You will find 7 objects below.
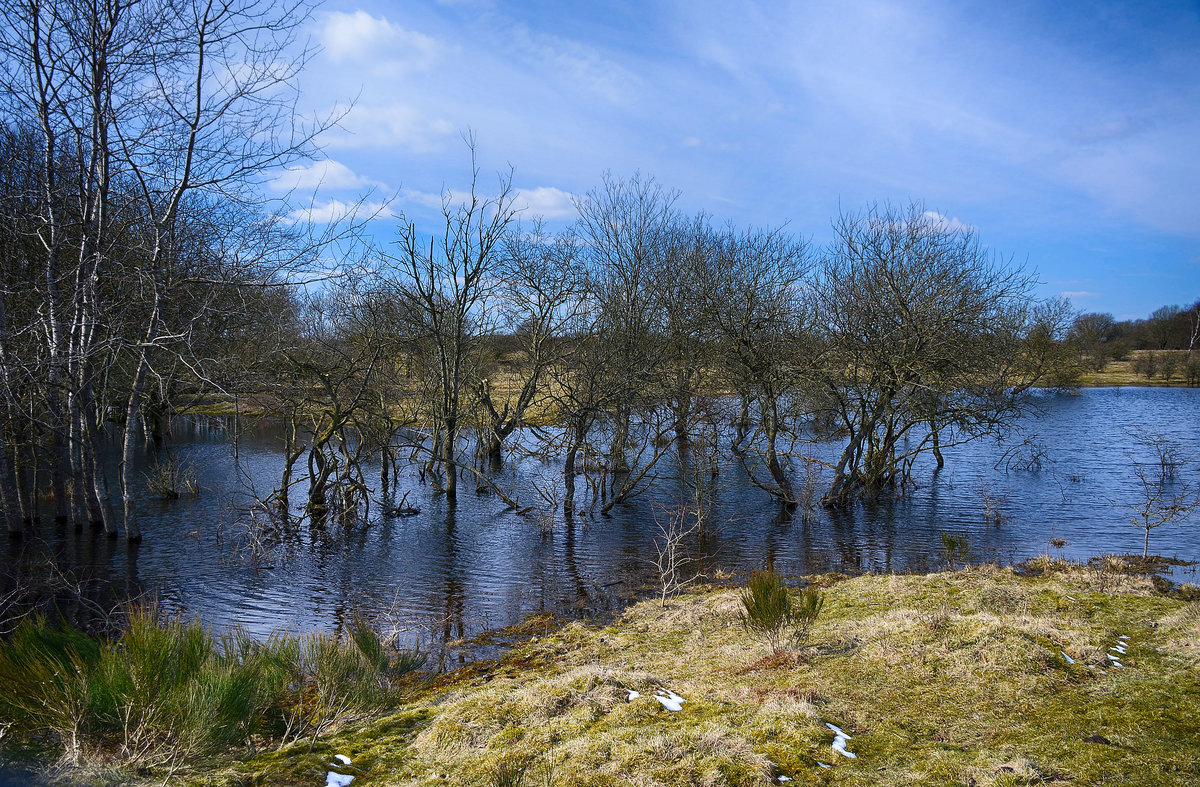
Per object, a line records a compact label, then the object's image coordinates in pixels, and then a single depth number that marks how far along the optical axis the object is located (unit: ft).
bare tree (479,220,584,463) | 65.26
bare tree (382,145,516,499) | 58.80
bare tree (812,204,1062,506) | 48.34
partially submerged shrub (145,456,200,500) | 59.41
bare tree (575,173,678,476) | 54.95
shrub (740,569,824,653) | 22.59
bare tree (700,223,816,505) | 53.47
